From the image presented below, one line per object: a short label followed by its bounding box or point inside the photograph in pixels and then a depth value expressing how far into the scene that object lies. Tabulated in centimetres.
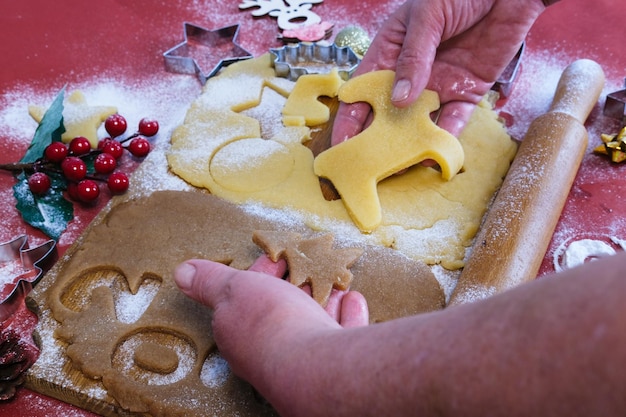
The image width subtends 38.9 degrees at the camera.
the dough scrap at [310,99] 65
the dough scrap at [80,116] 65
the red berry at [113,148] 63
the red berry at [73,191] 61
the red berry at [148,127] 65
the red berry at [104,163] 62
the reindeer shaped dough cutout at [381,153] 59
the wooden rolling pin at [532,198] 54
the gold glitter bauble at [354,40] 72
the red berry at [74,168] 61
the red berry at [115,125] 65
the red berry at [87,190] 60
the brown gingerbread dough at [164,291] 50
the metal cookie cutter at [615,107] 66
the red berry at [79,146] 62
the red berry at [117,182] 60
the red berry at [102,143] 63
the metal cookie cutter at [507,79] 69
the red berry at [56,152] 62
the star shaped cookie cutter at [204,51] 72
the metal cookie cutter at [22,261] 57
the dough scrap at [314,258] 52
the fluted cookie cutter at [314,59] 69
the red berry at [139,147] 63
